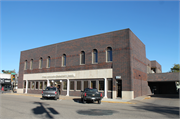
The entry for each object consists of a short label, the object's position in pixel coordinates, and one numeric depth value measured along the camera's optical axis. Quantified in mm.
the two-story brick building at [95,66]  23859
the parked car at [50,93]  21000
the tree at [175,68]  68312
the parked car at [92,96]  17422
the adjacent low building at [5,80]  64250
